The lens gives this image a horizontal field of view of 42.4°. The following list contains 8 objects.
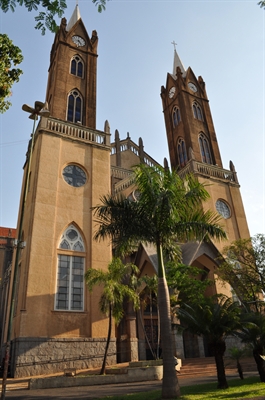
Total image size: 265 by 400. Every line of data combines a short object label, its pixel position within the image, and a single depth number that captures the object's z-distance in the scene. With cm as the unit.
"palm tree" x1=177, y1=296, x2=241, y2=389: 1183
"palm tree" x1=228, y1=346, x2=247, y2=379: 1291
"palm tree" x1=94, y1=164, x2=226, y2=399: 1231
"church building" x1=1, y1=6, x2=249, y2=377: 1792
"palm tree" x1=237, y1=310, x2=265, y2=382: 1285
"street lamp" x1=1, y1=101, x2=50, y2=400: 935
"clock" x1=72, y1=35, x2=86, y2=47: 3117
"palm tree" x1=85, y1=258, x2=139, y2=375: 1623
